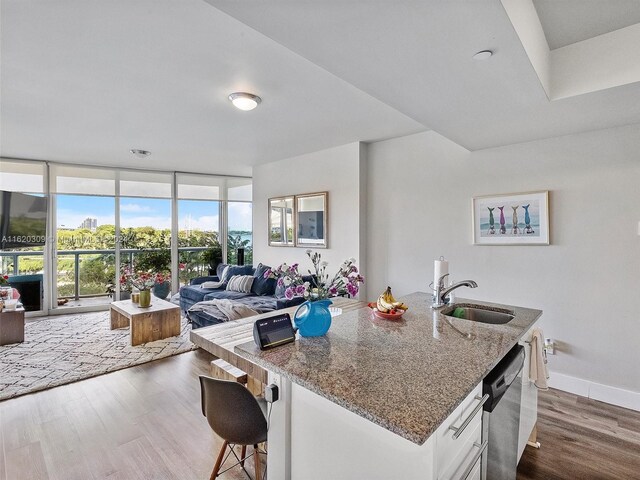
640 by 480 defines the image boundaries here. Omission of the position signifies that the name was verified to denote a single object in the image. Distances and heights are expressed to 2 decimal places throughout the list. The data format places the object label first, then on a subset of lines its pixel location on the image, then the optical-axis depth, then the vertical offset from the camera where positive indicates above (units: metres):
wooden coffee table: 3.85 -0.94
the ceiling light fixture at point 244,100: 2.74 +1.23
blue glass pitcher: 1.52 -0.36
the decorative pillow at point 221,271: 5.48 -0.48
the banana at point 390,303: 1.88 -0.36
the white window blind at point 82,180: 5.43 +1.10
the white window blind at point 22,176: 5.04 +1.09
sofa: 3.81 -0.74
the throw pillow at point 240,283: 4.87 -0.62
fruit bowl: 1.85 -0.41
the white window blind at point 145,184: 5.94 +1.12
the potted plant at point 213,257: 6.77 -0.29
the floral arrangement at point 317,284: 1.74 -0.23
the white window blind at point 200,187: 6.41 +1.15
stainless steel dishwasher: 1.29 -0.76
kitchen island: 0.93 -0.47
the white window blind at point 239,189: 6.91 +1.16
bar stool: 1.35 -0.73
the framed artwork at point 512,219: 2.93 +0.22
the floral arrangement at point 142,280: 4.15 -0.47
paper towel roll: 2.16 -0.18
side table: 3.91 -1.00
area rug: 3.01 -1.23
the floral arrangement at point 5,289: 4.20 -0.61
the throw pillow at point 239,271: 5.32 -0.46
